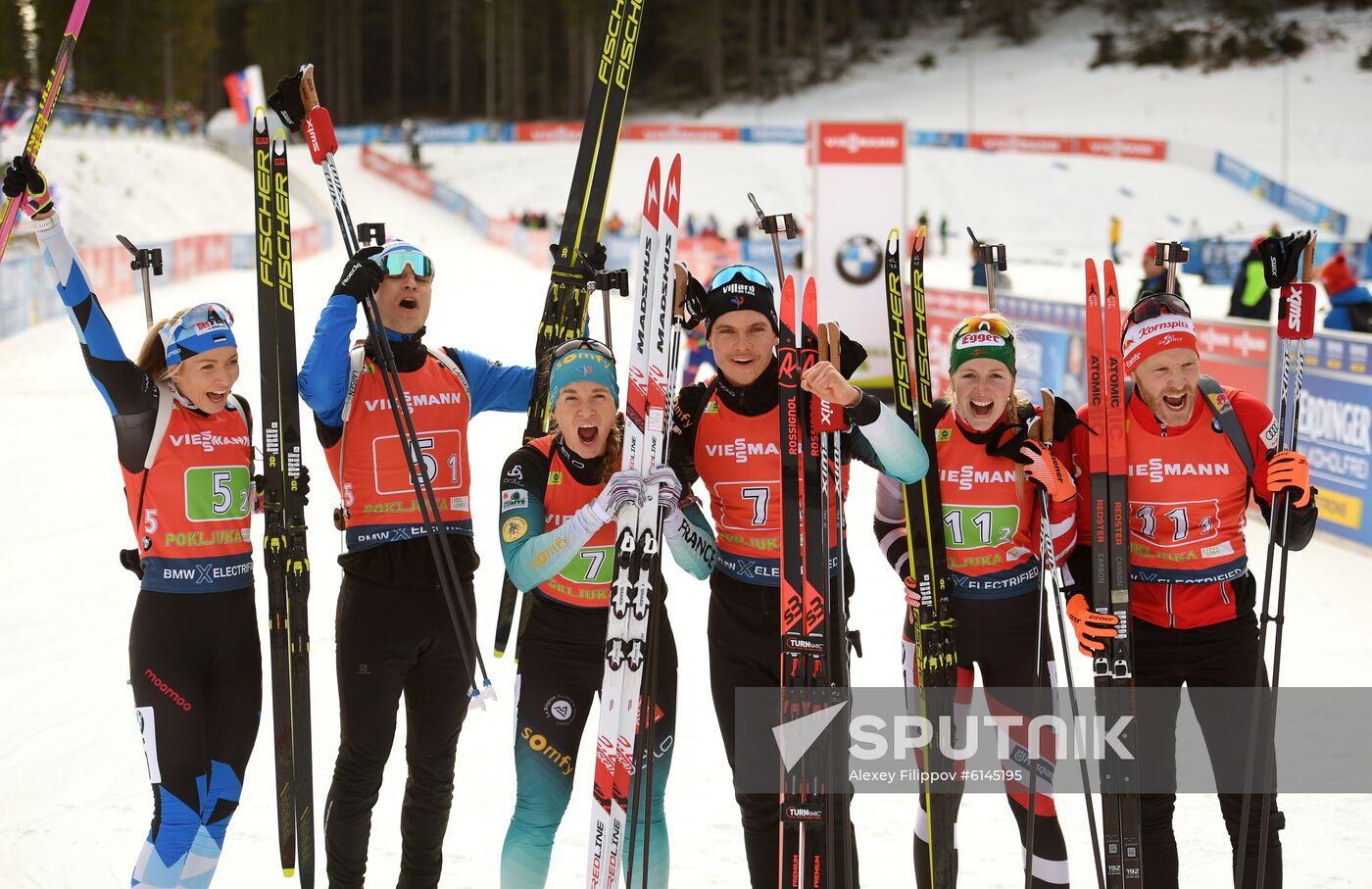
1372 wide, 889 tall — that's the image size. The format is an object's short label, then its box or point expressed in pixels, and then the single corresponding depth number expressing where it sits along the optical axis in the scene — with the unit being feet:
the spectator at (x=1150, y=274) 38.24
